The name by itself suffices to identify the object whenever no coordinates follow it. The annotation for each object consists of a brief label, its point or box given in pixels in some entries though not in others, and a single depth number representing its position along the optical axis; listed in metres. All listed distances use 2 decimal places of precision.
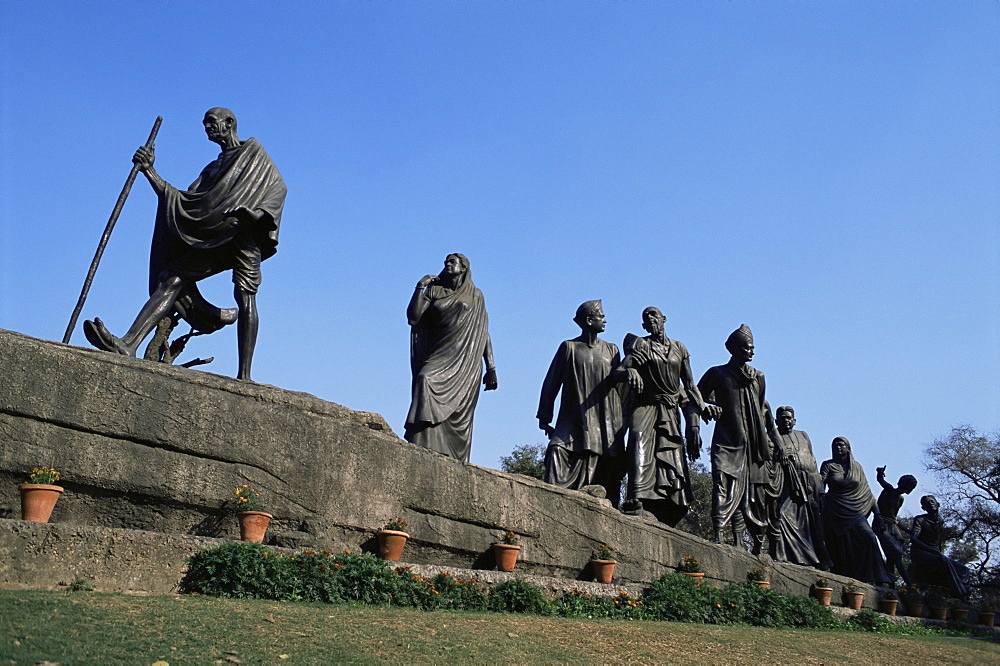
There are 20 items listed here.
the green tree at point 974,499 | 26.61
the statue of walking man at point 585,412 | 11.71
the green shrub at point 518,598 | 7.68
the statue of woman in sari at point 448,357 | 9.79
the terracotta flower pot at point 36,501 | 6.12
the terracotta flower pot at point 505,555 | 8.77
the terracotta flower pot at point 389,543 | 7.74
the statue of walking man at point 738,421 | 14.25
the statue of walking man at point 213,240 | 8.37
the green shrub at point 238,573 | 6.15
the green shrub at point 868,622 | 11.75
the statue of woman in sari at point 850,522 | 16.42
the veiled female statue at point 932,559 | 16.66
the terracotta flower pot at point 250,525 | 6.93
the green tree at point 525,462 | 30.16
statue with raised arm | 17.39
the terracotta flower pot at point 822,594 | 12.95
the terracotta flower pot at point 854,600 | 13.43
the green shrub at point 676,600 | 8.98
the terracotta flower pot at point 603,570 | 9.62
